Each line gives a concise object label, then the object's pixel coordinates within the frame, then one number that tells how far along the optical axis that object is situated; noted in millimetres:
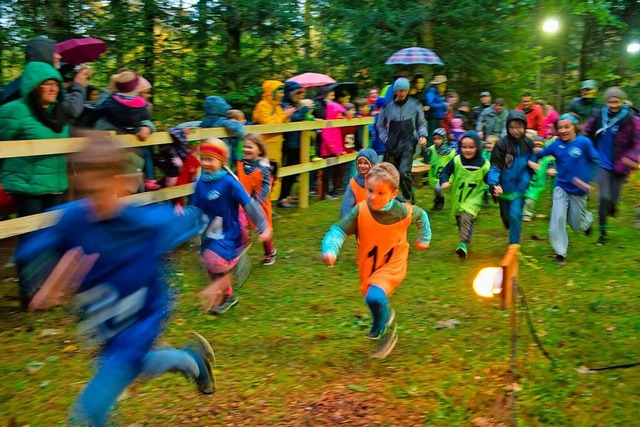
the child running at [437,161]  11656
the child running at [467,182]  8414
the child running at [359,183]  7270
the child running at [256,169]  7809
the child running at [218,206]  6121
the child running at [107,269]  3428
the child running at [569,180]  8164
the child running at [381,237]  5207
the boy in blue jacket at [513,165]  8039
